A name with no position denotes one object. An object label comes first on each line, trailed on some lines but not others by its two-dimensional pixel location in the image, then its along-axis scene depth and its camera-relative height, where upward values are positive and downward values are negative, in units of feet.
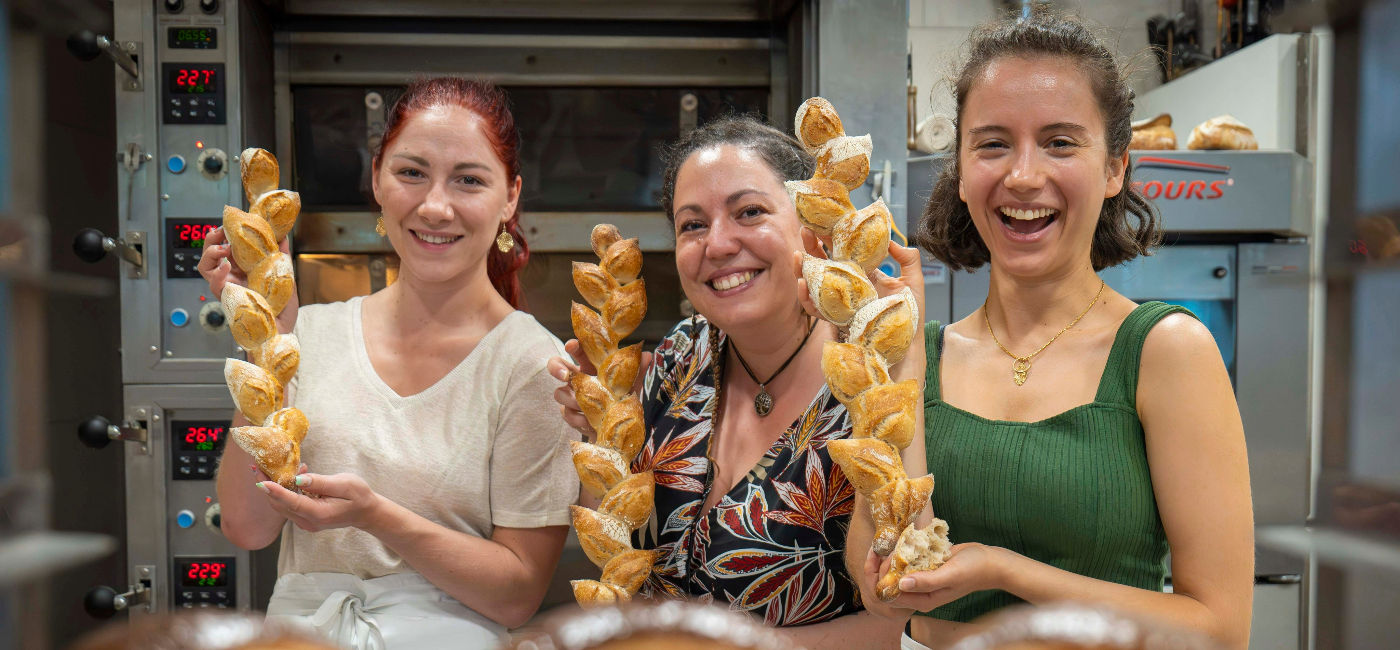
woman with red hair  5.24 -0.80
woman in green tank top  3.78 -0.47
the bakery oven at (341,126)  7.84 +1.57
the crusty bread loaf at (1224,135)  8.95 +1.61
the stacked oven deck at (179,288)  7.81 +0.11
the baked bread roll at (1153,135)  9.15 +1.64
